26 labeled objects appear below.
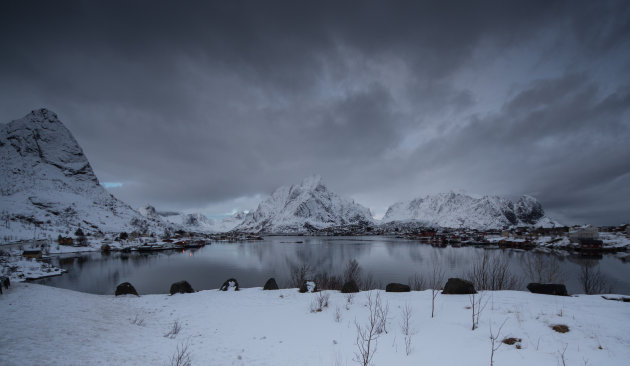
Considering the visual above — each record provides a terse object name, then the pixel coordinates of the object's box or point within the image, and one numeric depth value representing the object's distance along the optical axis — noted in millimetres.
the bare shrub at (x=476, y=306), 9125
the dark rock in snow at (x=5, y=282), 18906
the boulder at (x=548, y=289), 12359
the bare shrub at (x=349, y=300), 13728
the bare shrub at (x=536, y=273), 33938
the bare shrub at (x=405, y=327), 8148
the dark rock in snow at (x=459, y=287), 13588
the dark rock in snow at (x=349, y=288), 17141
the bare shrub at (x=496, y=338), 7656
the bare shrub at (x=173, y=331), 10328
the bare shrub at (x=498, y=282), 25338
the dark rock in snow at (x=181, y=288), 19875
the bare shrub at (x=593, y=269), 29550
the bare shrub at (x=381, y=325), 9673
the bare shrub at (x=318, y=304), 13406
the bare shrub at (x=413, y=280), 30731
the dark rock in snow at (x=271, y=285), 20189
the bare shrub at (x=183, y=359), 7443
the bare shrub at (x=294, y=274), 29688
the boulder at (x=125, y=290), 19297
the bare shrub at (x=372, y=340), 8046
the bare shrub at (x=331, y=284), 24056
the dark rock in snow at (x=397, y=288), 16125
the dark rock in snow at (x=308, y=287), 18341
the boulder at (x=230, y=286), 20484
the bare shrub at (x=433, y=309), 10644
